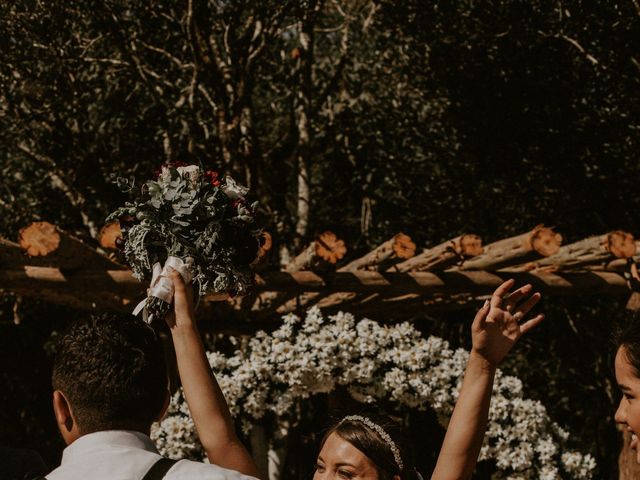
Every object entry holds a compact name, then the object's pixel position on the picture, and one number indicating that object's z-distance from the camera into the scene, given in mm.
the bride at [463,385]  2117
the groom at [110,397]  1798
